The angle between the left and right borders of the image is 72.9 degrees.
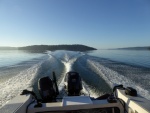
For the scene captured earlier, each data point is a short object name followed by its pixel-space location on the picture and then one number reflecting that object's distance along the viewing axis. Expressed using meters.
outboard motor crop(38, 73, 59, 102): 2.51
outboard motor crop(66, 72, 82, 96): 2.88
